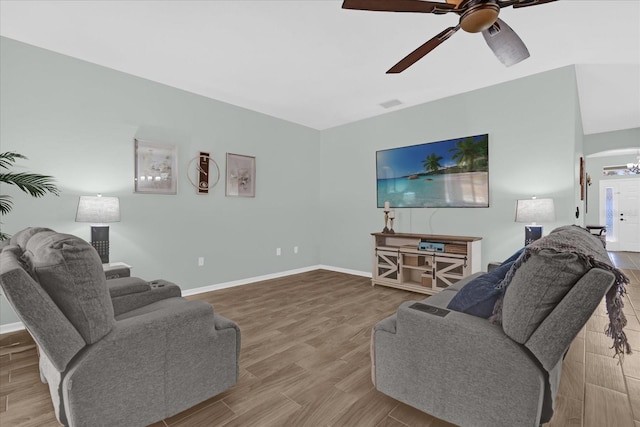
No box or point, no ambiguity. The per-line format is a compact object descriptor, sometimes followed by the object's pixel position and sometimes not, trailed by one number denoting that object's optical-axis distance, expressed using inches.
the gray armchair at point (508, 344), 45.2
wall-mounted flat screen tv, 155.5
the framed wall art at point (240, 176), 175.9
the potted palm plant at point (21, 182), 101.5
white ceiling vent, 173.3
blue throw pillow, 59.1
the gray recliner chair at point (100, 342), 46.1
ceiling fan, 65.5
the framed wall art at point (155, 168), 142.8
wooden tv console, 145.1
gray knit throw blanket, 44.7
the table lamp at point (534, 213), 124.1
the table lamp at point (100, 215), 115.8
